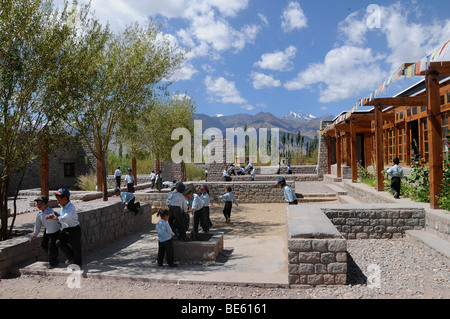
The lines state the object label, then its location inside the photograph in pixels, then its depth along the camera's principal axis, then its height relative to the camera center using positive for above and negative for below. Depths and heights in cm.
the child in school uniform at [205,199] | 955 -86
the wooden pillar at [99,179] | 1674 -41
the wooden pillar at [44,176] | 1223 -15
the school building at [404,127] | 712 +155
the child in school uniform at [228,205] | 1129 -122
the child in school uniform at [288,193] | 912 -71
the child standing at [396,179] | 910 -40
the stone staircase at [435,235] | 554 -138
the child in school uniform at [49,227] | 574 -94
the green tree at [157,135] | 1669 +169
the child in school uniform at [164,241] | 594 -125
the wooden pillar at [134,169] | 1966 +6
